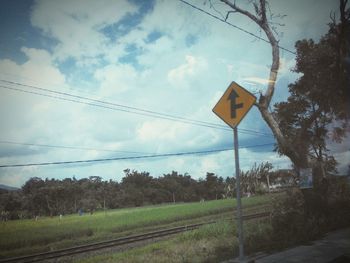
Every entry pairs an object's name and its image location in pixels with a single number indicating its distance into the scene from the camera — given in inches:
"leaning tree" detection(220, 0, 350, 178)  527.5
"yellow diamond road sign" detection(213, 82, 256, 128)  277.1
